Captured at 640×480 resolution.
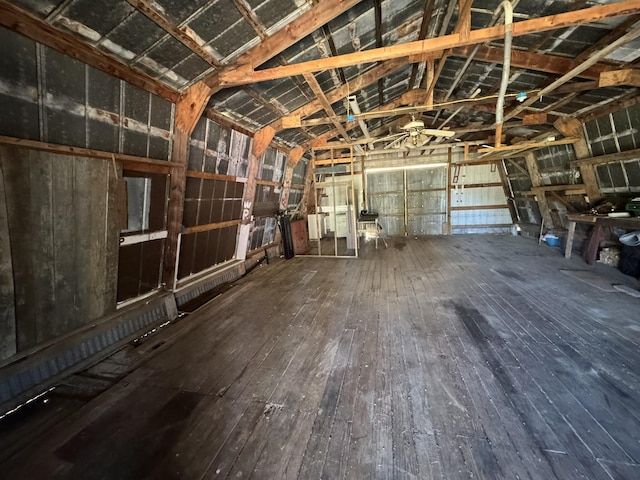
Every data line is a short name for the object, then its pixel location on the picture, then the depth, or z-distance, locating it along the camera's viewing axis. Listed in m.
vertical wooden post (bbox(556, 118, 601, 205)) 4.91
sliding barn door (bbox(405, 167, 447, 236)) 9.05
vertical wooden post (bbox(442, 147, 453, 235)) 8.77
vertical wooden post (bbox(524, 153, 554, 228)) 6.68
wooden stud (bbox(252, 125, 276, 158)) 4.48
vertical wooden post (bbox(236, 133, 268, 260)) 4.53
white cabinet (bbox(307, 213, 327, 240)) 8.85
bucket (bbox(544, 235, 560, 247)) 6.74
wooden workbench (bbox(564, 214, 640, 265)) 4.14
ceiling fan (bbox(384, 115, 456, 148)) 3.78
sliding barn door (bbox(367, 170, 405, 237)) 9.30
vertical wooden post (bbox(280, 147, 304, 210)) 6.12
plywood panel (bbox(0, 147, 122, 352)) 1.88
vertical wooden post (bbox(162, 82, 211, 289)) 2.89
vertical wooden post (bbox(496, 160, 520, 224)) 8.23
